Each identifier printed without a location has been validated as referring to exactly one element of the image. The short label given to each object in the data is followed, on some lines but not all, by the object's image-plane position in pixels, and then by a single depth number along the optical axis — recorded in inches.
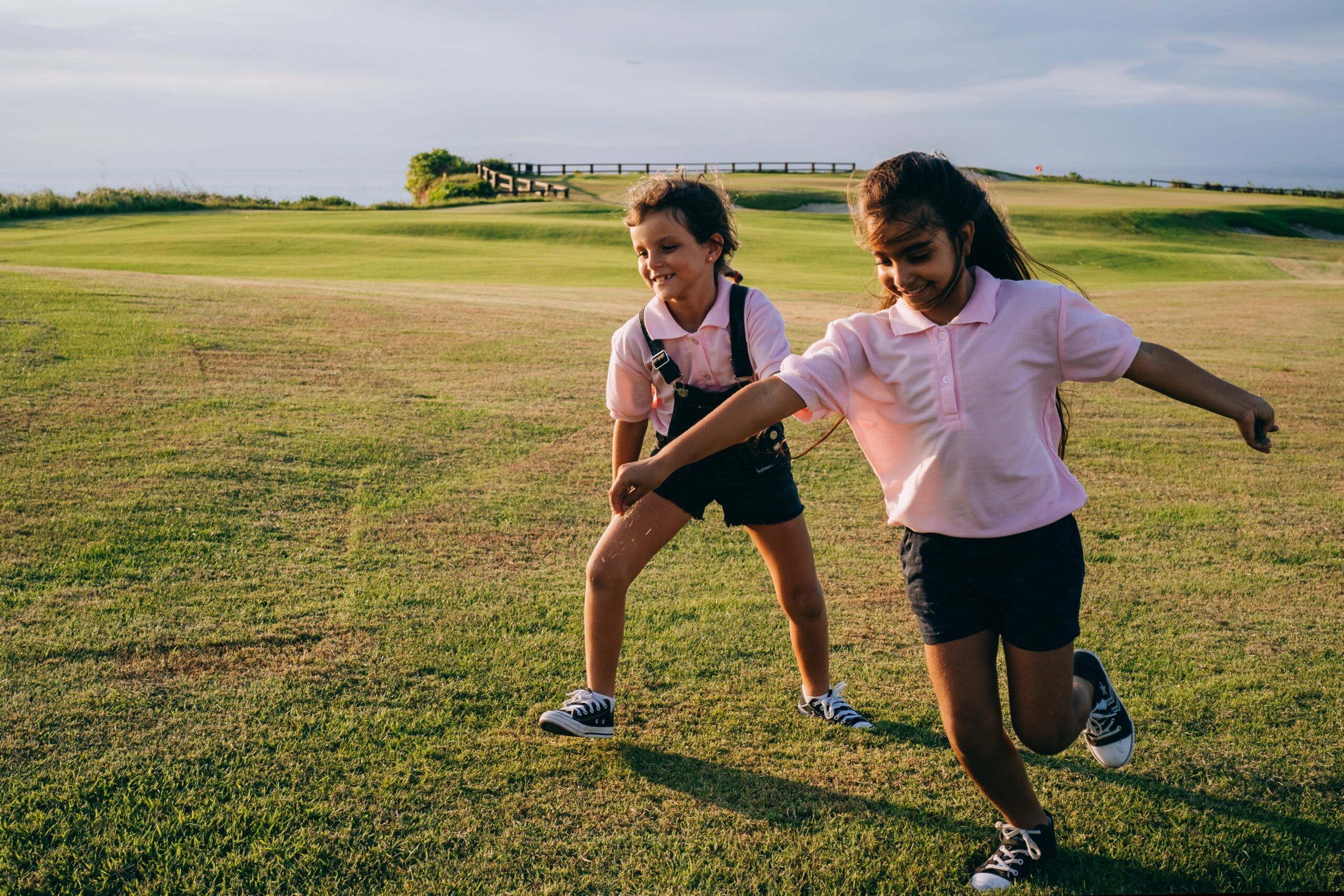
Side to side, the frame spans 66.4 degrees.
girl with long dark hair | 107.2
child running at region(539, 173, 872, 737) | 141.9
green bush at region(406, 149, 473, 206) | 2733.8
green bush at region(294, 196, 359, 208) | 1899.6
